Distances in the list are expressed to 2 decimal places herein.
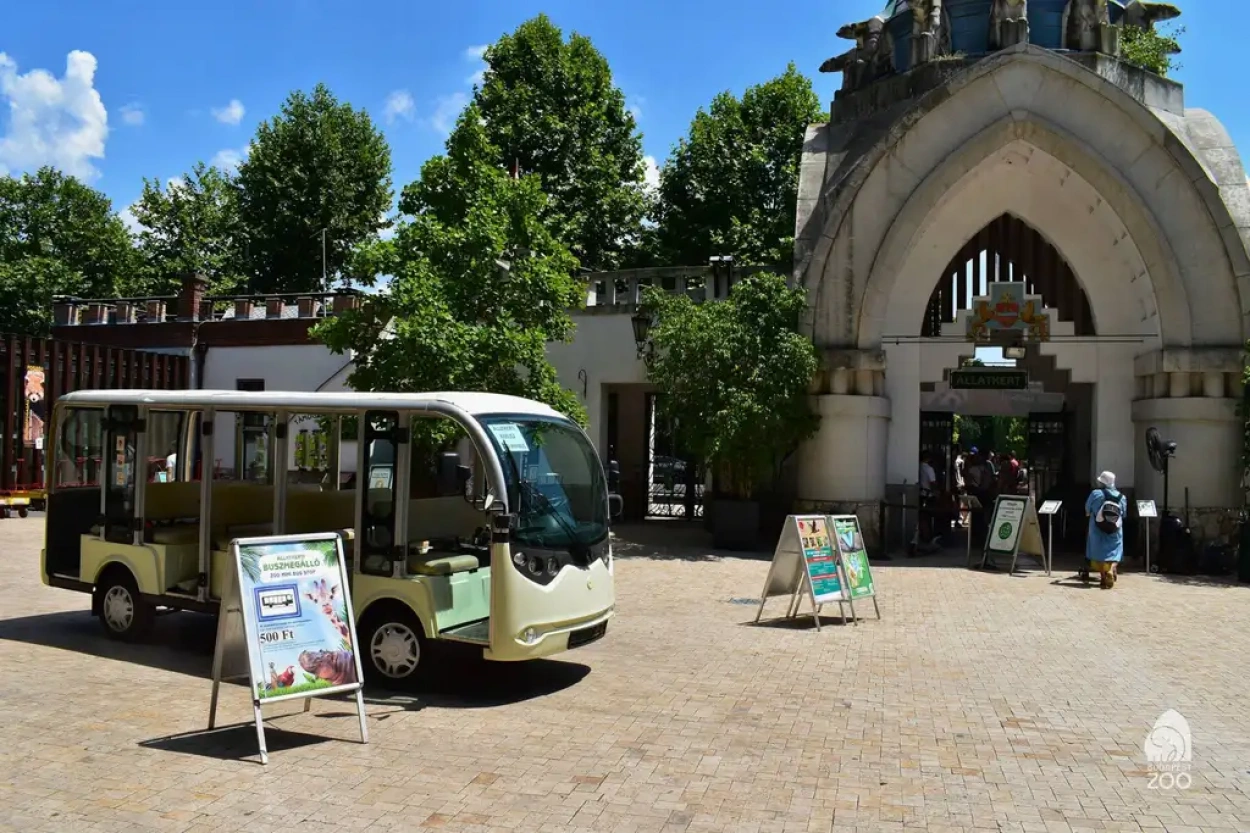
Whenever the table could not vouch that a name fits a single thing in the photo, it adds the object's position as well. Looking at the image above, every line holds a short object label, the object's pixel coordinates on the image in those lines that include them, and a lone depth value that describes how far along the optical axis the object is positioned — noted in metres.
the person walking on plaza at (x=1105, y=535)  14.97
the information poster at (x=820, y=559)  11.70
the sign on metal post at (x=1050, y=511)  16.84
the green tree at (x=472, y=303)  17.00
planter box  19.19
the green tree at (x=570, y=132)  34.28
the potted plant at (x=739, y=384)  17.91
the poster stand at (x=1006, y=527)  16.95
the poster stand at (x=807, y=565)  11.69
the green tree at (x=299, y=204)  41.38
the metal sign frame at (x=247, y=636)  6.79
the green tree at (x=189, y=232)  41.56
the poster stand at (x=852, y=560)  12.09
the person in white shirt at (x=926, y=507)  19.94
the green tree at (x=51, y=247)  41.88
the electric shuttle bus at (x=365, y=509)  8.49
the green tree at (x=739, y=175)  33.66
